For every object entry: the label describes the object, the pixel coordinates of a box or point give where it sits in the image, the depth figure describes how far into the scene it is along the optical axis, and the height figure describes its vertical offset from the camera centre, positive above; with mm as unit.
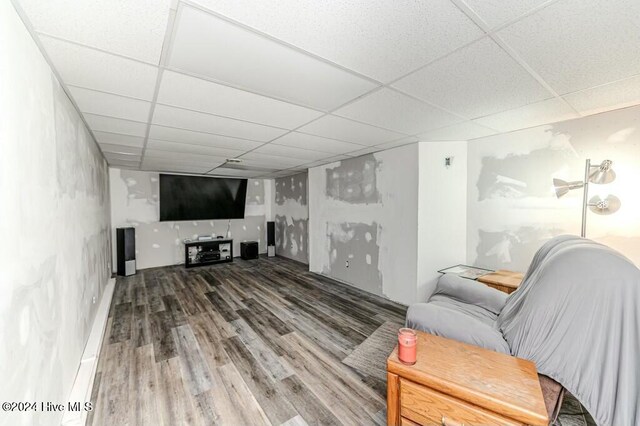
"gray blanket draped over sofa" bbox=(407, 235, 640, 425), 1019 -634
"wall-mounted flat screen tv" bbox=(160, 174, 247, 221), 5609 +195
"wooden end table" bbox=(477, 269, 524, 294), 2486 -827
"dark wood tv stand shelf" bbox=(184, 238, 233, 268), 5793 -1192
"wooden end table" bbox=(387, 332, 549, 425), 981 -811
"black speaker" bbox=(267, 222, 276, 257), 7066 -1042
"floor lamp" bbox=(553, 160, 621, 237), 2209 +183
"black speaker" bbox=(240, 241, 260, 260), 6516 -1239
